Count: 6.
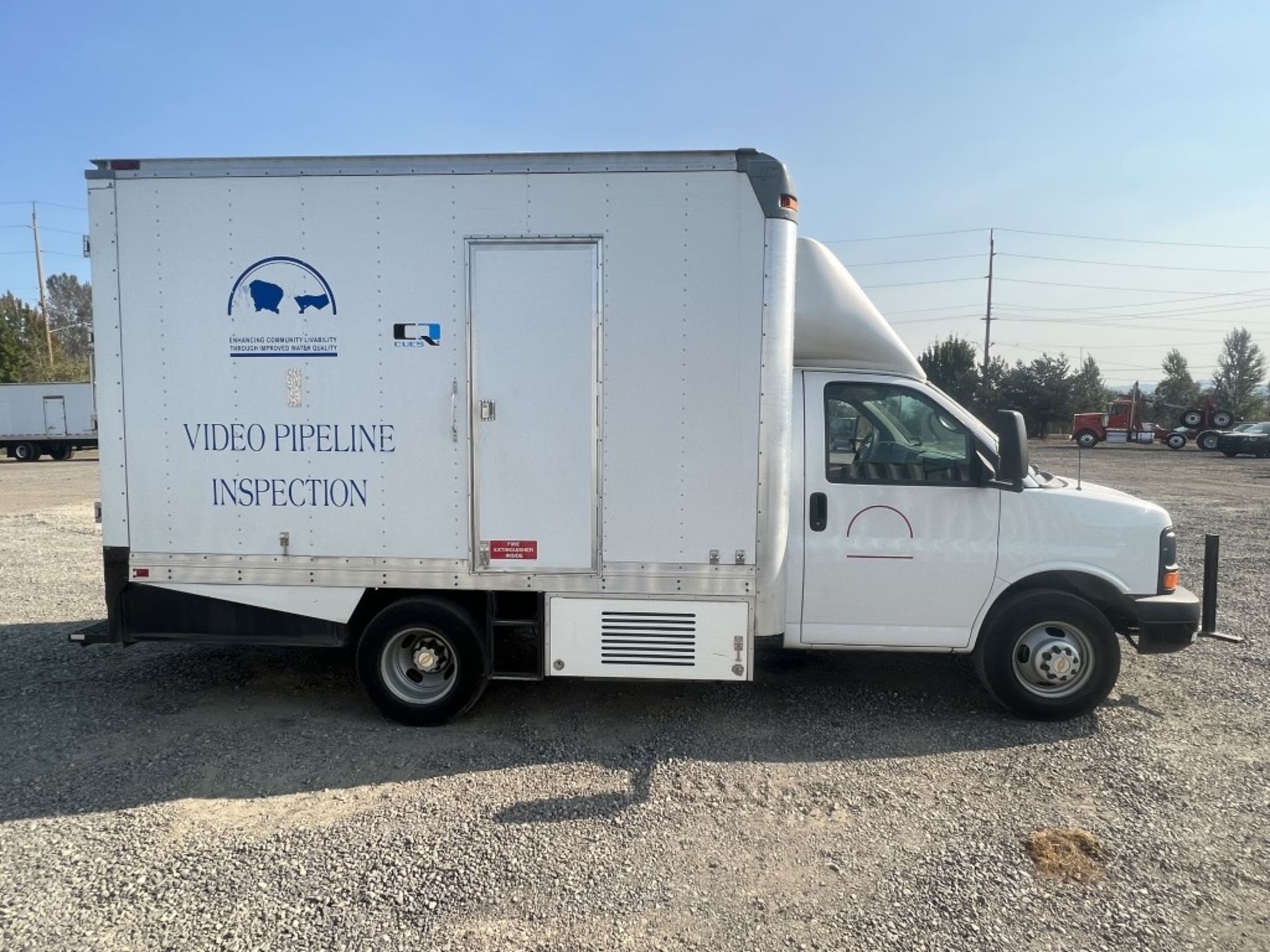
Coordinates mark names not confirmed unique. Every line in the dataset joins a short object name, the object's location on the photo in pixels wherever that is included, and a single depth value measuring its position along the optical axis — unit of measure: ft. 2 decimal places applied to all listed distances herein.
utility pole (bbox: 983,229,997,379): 165.17
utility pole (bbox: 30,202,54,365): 149.74
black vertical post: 16.22
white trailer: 96.84
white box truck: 13.30
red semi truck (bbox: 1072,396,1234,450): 128.26
